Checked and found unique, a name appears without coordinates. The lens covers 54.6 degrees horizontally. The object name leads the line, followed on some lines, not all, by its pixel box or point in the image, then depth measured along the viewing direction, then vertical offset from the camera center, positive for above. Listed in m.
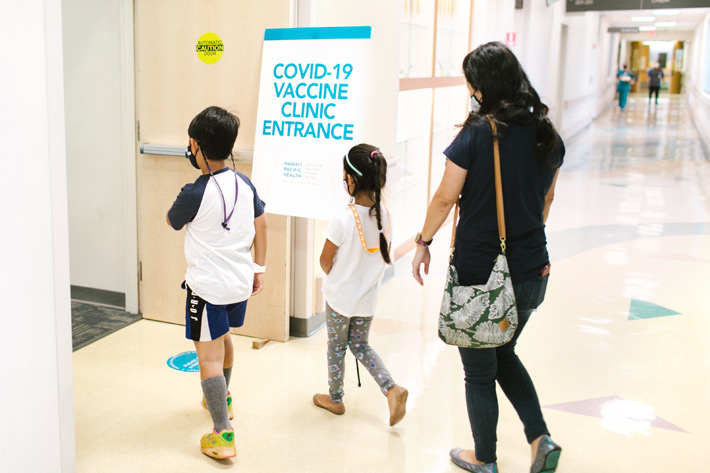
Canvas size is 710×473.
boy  2.43 -0.54
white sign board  3.23 -0.08
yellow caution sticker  3.58 +0.25
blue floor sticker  3.39 -1.32
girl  2.67 -0.64
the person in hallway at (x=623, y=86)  23.78 +0.72
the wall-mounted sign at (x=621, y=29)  24.26 +2.73
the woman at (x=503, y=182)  2.18 -0.25
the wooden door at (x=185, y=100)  3.54 -0.03
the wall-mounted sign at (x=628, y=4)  11.07 +1.72
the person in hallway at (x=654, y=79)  25.32 +1.05
